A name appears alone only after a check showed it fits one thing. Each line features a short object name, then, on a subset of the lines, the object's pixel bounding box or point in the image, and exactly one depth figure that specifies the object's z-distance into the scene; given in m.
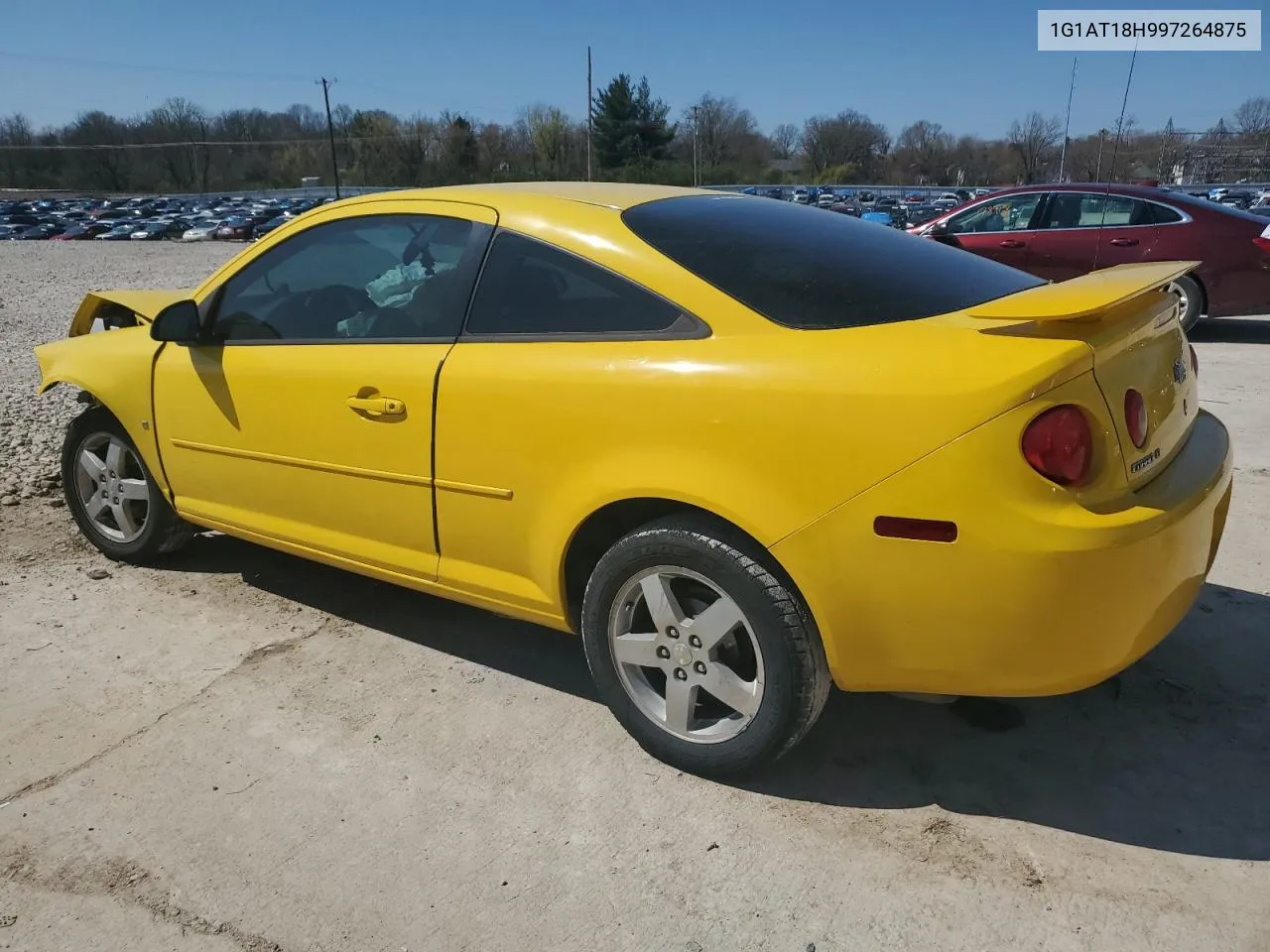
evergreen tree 66.38
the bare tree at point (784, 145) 97.69
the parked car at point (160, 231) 45.34
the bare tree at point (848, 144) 87.00
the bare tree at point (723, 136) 86.44
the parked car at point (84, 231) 46.94
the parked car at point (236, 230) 42.59
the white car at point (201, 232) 44.78
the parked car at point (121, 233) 47.23
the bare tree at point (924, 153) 79.75
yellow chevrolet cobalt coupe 2.06
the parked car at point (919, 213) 25.14
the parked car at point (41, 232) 48.19
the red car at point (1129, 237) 8.49
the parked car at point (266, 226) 42.61
